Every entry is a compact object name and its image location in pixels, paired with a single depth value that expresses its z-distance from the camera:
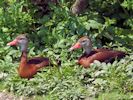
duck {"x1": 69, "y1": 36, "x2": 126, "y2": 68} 18.03
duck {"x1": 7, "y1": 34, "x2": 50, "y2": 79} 18.06
